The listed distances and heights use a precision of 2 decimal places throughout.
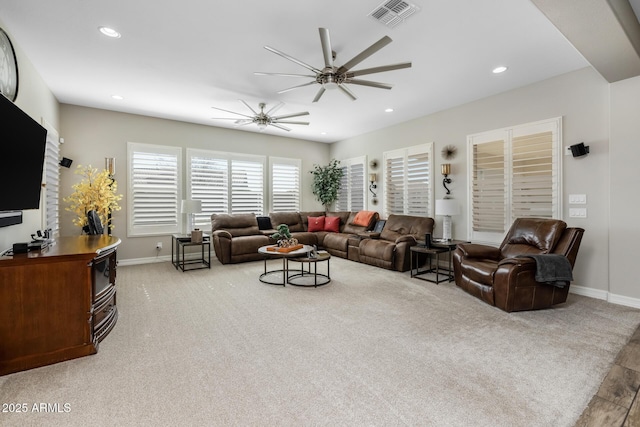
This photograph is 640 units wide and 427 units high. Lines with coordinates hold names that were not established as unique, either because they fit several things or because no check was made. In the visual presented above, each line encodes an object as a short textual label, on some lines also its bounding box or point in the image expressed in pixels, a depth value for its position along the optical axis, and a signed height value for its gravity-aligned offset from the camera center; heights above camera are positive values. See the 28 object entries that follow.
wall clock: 2.80 +1.42
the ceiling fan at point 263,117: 5.10 +1.65
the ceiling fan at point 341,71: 2.56 +1.45
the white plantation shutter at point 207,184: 6.43 +0.64
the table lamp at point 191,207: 5.68 +0.11
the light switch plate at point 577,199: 3.90 +0.20
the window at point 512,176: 4.20 +0.58
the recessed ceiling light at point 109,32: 2.98 +1.82
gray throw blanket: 3.22 -0.61
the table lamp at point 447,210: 4.92 +0.06
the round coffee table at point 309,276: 4.34 -1.02
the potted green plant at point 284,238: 4.61 -0.39
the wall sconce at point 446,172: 5.36 +0.75
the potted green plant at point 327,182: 7.95 +0.83
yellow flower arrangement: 4.70 +0.25
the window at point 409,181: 5.91 +0.69
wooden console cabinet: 2.18 -0.73
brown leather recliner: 3.28 -0.63
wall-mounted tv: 2.23 +0.45
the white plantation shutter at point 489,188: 4.73 +0.42
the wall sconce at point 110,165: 5.28 +0.84
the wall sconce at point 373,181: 7.02 +0.76
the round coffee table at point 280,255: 4.33 -0.62
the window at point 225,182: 6.49 +0.70
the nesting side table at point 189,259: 5.43 -0.86
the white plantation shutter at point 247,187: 6.97 +0.63
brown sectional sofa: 5.38 -0.51
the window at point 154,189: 5.78 +0.48
